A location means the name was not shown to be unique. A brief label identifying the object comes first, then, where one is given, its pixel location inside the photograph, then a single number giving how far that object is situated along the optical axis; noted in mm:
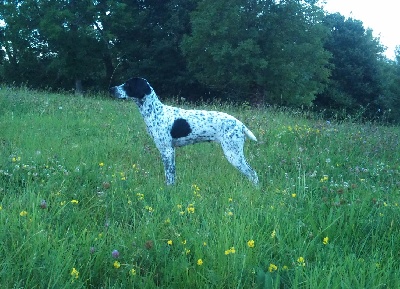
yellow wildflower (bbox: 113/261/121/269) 2559
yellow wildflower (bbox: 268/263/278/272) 2568
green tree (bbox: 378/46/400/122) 31969
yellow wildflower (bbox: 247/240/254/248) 2786
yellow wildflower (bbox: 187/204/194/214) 3400
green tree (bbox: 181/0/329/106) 21641
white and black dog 5633
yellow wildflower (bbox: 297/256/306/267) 2619
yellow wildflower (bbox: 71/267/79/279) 2386
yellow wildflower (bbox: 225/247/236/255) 2672
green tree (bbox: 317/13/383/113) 31438
